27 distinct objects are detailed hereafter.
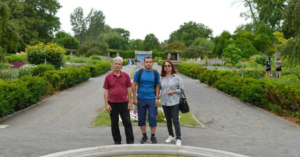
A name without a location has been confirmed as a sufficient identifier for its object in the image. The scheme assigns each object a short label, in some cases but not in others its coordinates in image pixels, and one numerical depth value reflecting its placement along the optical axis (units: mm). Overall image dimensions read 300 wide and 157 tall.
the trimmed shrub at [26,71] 16928
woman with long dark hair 5652
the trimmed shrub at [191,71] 26300
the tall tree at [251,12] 51344
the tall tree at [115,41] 103625
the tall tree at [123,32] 121938
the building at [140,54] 82719
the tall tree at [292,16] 16156
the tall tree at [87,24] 80925
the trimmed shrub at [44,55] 21625
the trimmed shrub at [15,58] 30159
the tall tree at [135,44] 116812
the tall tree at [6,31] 19297
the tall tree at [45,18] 54319
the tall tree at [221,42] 35850
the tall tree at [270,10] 47469
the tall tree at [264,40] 40594
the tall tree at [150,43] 103188
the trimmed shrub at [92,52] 58219
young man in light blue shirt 5480
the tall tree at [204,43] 82556
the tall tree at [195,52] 54612
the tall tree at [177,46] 94750
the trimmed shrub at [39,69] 16844
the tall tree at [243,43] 34384
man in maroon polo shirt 5297
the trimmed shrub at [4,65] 21875
